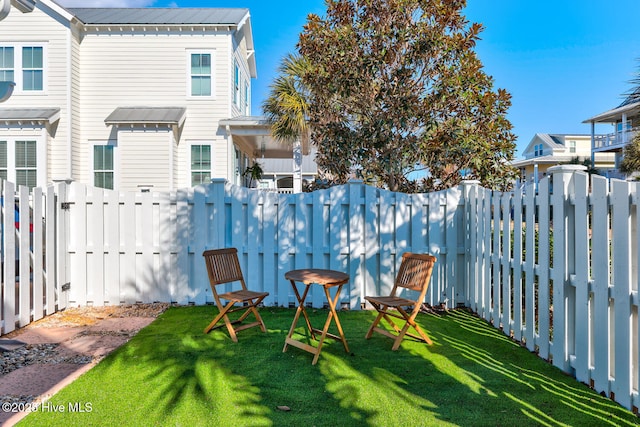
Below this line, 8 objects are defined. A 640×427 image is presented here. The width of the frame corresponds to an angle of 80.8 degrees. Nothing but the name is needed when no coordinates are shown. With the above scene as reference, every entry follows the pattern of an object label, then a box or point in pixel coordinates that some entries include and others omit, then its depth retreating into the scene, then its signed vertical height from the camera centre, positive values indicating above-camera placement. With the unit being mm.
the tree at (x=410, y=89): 6359 +2210
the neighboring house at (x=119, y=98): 11523 +3872
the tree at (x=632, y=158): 12348 +2088
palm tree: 10695 +3298
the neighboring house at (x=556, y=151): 34719 +6172
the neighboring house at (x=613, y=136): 24609 +5304
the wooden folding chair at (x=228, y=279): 4273 -785
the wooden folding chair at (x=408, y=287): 4059 -856
